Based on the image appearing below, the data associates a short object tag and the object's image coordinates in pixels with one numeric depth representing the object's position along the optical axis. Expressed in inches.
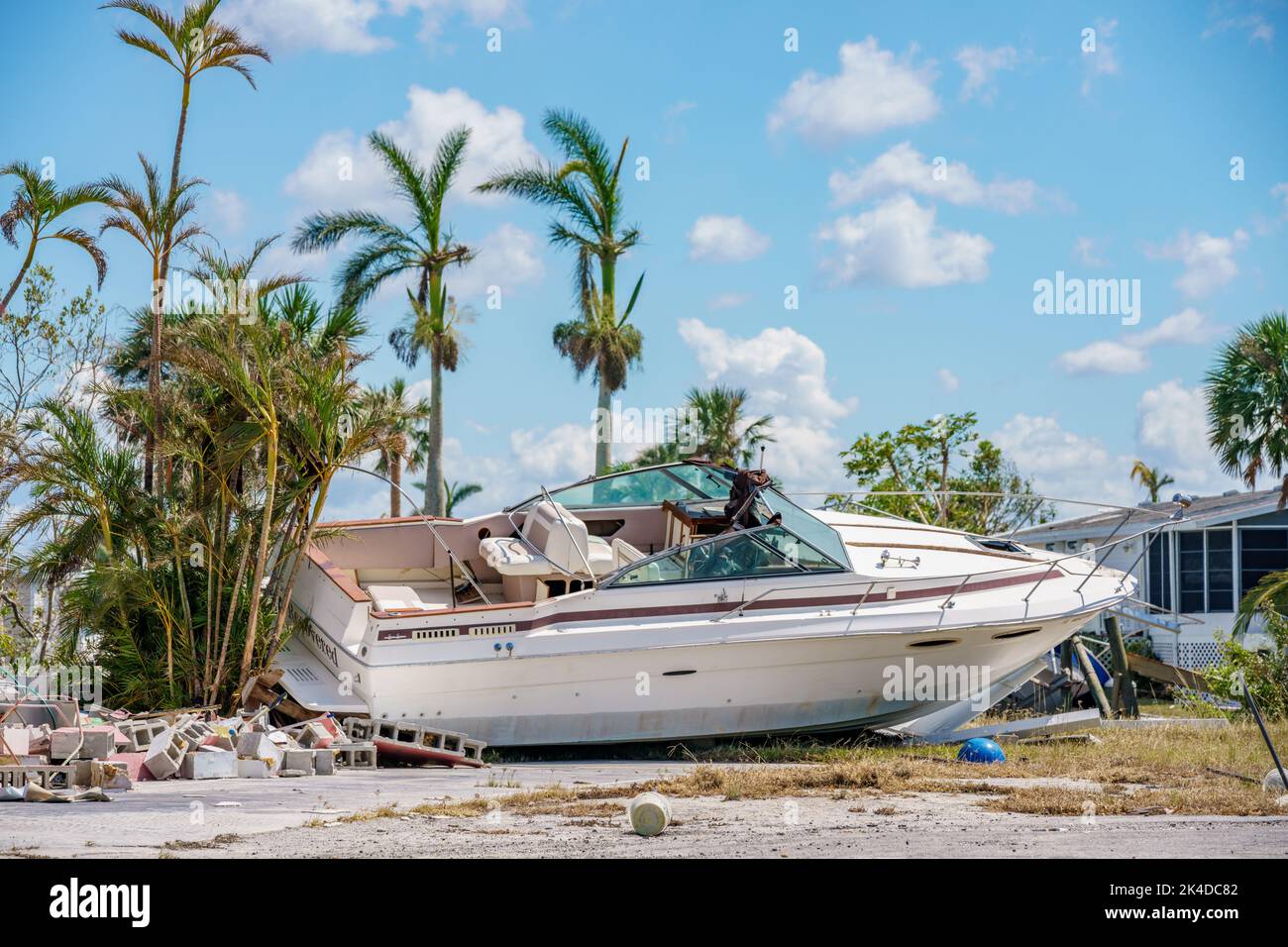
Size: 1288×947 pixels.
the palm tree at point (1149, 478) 2859.3
